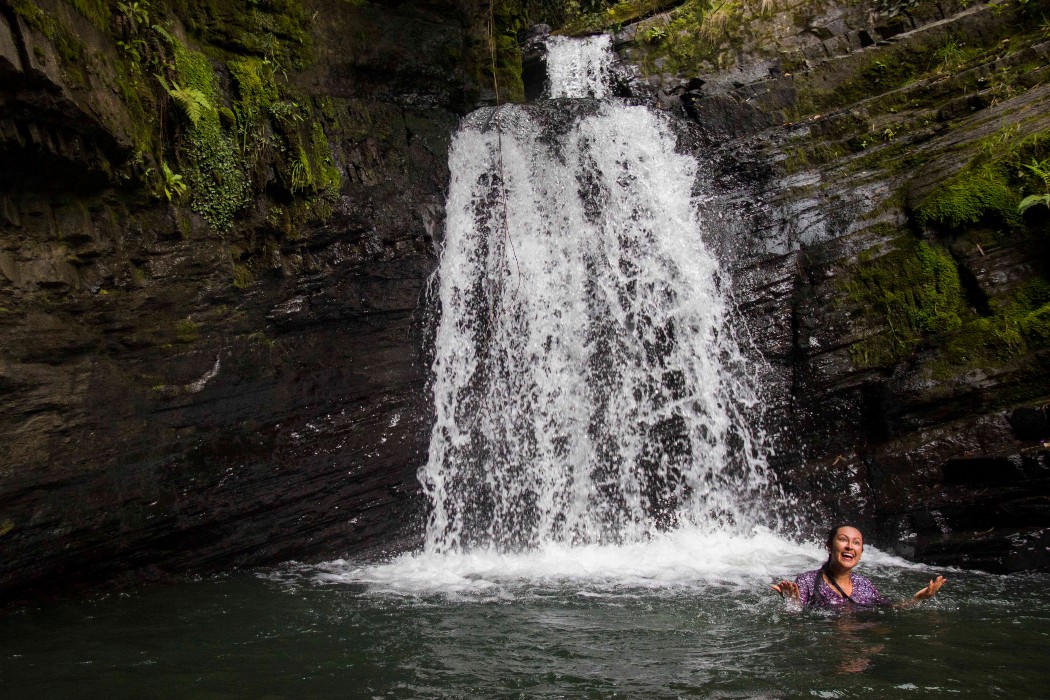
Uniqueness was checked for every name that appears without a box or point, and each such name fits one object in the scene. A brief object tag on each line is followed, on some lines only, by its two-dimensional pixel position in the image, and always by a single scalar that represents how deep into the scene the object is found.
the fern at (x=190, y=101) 7.55
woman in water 4.93
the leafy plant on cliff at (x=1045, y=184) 7.57
